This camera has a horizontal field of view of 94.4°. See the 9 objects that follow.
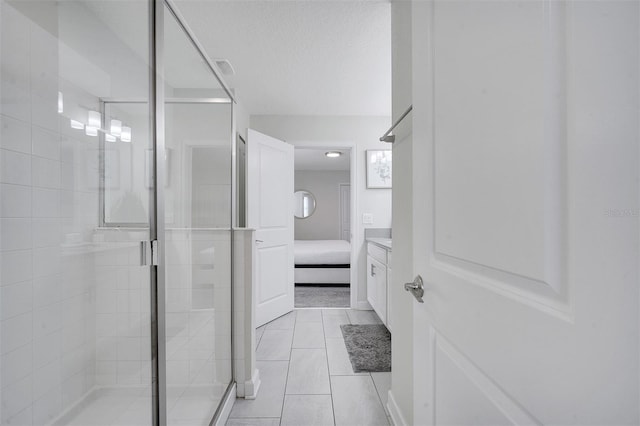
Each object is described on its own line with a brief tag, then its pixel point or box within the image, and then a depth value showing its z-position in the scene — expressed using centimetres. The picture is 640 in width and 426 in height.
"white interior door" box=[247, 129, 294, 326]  302
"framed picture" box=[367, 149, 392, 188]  362
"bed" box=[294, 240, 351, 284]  482
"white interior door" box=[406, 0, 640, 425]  33
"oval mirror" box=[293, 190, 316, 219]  798
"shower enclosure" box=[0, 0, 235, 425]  76
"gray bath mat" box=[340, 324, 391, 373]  225
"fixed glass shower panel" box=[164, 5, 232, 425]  121
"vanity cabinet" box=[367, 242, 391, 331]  264
